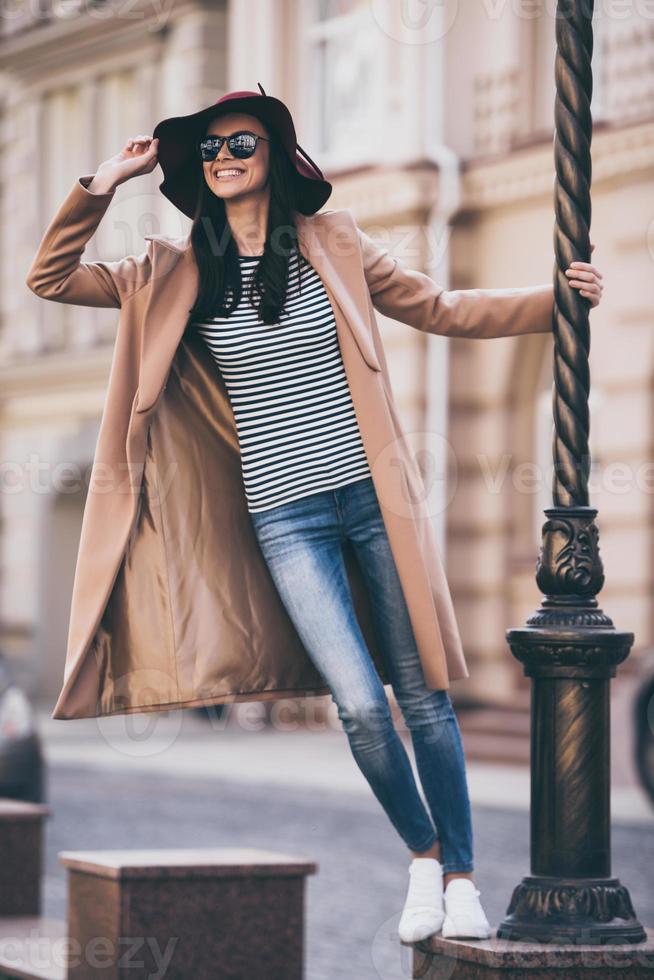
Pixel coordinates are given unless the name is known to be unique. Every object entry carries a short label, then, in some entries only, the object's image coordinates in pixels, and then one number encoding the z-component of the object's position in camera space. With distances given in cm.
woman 753
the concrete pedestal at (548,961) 690
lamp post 723
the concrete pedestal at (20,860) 1029
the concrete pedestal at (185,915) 844
